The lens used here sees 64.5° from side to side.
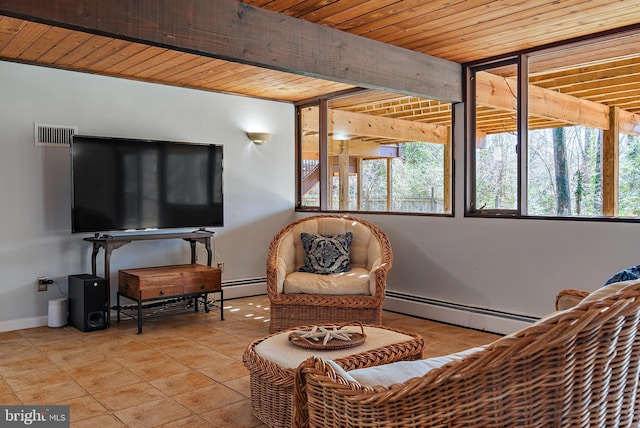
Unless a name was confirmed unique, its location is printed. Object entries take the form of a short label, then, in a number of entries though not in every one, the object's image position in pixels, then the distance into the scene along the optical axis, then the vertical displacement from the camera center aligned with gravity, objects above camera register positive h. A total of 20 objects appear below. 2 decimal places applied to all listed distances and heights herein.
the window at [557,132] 3.49 +0.55
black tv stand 4.27 -0.30
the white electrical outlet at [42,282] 4.36 -0.65
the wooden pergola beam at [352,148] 5.08 +0.62
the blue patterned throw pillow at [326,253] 4.32 -0.41
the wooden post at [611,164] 3.50 +0.28
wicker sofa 0.98 -0.36
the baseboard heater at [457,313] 4.00 -0.93
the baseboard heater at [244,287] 5.54 -0.91
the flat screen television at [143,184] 4.23 +0.20
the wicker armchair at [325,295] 3.89 -0.70
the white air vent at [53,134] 4.33 +0.63
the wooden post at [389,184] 5.02 +0.21
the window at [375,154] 4.66 +0.53
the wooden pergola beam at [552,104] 3.46 +0.77
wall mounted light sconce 5.62 +0.77
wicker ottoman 2.31 -0.73
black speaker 4.15 -0.80
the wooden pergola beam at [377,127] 4.68 +0.80
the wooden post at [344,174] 5.51 +0.35
